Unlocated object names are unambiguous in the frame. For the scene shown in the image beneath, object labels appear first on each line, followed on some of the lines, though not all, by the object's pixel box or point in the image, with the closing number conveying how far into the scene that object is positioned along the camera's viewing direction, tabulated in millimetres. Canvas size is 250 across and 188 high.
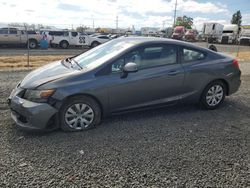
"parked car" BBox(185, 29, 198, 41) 40406
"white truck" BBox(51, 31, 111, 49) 23156
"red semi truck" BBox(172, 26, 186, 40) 41156
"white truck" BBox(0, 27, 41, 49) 20875
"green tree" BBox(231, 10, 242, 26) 80525
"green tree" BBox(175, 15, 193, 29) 71500
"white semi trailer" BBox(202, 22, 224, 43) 39438
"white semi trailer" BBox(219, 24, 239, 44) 37594
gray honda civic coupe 3777
